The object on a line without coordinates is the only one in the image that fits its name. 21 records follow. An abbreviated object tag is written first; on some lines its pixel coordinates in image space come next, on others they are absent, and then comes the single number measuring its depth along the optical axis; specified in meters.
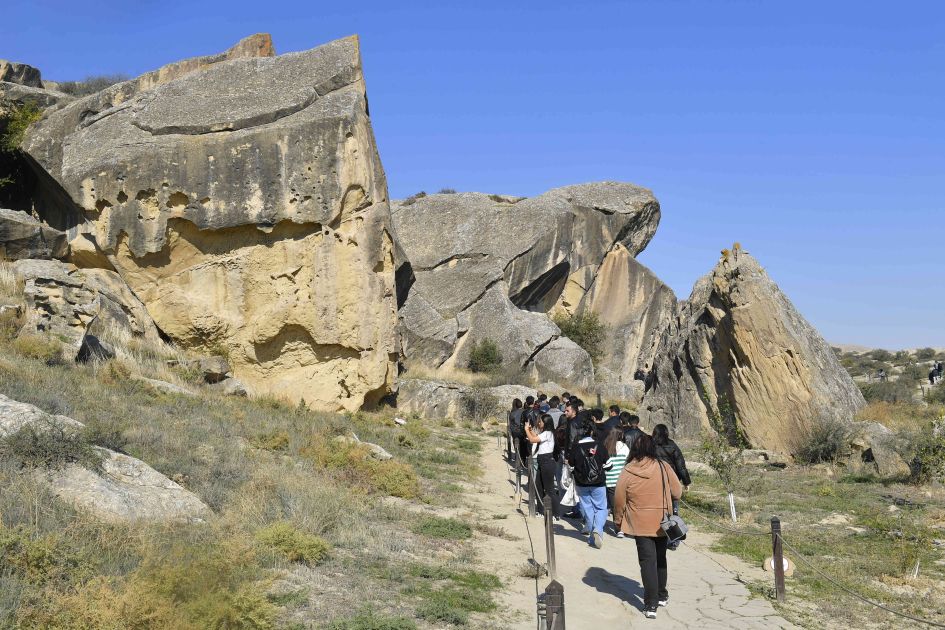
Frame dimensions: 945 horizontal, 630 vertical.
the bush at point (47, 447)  8.02
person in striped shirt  11.21
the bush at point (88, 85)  29.39
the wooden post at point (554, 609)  5.66
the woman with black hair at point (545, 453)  12.33
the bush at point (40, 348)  13.32
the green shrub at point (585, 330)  44.73
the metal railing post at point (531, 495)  12.53
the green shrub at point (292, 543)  8.09
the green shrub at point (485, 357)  36.84
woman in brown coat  7.73
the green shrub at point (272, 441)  13.18
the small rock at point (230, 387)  18.34
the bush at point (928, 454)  12.95
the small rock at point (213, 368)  19.16
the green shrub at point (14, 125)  20.83
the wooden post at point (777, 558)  8.26
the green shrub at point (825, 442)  17.47
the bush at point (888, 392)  26.63
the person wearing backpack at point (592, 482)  10.87
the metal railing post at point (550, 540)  8.38
